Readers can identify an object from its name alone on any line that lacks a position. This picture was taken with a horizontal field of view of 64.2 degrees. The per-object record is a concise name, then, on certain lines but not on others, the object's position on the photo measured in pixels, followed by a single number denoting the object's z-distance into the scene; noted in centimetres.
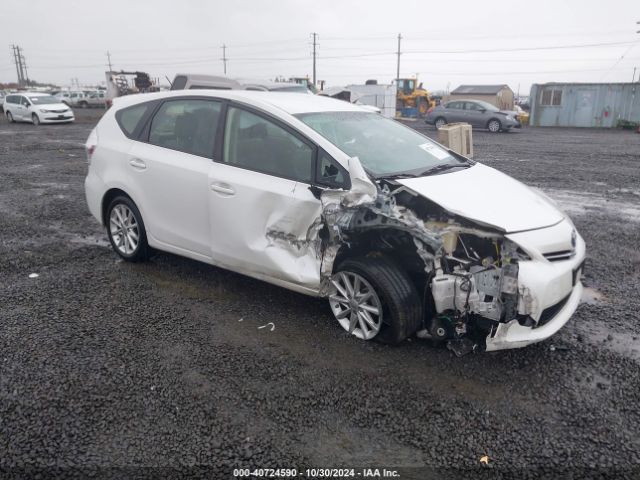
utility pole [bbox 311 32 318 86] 6698
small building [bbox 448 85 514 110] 4040
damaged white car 321
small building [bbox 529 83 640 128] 2595
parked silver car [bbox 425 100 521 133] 2339
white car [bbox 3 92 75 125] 2431
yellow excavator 3456
